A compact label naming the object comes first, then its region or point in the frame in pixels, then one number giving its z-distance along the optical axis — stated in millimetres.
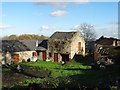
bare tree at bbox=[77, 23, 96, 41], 28540
